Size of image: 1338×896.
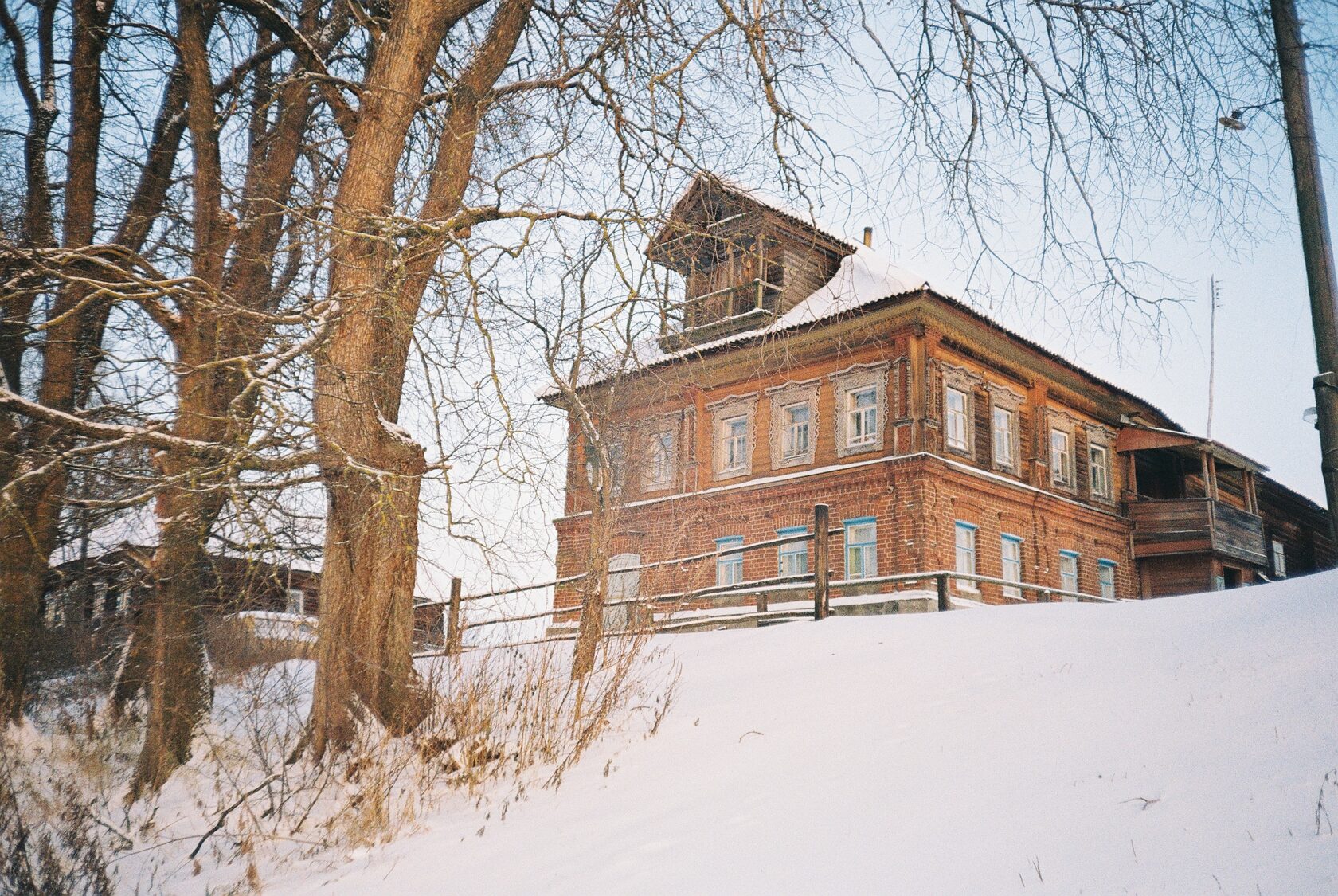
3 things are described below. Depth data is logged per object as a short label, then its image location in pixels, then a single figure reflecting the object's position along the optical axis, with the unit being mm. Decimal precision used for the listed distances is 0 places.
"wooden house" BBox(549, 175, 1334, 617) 18453
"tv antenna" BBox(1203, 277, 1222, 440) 25000
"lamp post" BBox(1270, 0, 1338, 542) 5223
